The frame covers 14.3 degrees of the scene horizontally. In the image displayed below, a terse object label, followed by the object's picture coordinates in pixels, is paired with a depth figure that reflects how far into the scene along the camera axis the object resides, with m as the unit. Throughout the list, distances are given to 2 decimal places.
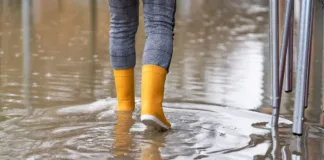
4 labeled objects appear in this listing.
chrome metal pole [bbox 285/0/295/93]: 5.83
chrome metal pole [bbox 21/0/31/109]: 7.64
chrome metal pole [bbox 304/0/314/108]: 5.14
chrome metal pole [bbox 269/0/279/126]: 5.58
